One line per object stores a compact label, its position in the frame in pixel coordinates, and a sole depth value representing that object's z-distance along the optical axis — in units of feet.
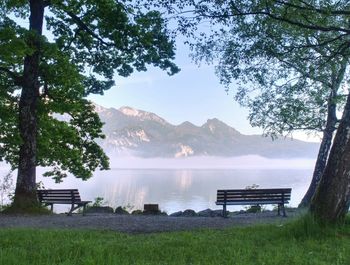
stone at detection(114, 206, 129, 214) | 61.26
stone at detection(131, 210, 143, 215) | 61.77
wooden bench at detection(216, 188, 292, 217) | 51.78
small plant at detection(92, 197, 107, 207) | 74.47
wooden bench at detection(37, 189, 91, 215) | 55.98
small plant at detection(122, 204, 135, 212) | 75.66
